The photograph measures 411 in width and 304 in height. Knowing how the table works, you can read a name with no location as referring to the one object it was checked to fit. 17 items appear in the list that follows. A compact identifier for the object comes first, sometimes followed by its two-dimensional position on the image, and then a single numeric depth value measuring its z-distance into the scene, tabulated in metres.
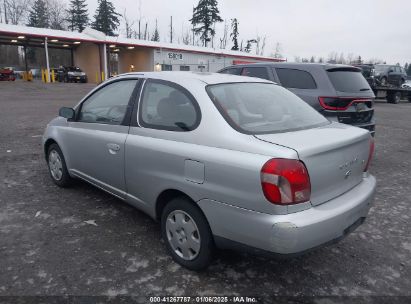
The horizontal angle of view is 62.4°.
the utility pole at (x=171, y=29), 86.56
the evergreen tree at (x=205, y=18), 65.81
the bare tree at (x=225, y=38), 85.56
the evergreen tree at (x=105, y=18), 59.47
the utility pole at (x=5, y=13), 65.81
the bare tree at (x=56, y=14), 66.06
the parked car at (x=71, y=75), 32.75
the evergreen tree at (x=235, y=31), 77.56
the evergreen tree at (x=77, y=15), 62.91
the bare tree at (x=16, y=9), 66.38
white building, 31.44
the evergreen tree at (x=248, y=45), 84.25
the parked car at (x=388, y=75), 25.05
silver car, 2.34
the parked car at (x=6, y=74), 31.43
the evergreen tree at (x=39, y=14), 66.62
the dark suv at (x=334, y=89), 5.64
